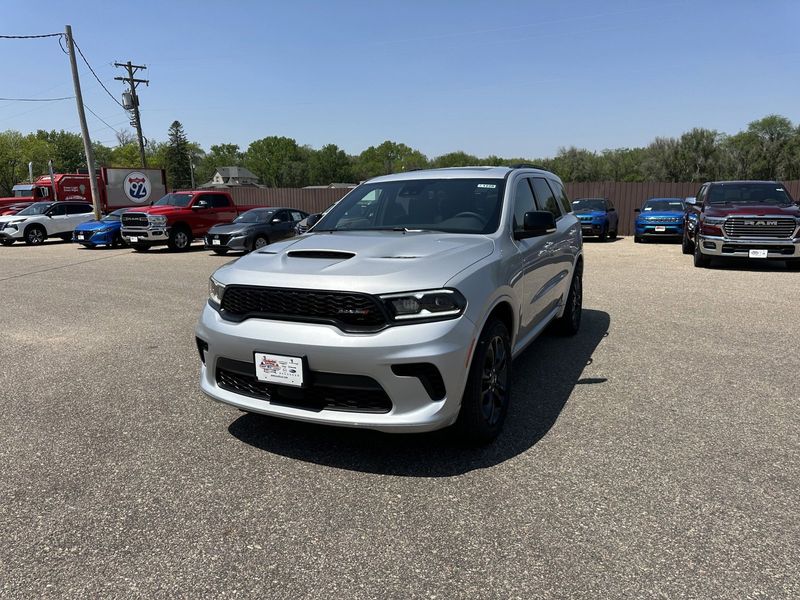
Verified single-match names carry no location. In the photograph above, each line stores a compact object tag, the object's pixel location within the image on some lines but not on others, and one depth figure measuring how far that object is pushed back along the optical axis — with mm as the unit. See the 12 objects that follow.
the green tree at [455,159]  128325
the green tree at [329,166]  132875
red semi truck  25906
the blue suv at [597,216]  19406
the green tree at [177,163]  107062
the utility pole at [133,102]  35194
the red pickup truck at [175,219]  17484
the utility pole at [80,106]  23906
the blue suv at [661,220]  18156
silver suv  2971
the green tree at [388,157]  148000
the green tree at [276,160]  131250
